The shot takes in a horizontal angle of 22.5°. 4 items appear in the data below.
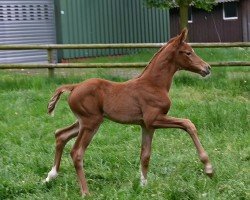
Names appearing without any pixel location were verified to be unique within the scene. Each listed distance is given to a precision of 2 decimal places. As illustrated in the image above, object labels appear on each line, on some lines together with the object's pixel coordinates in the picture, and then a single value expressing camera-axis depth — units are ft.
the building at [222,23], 111.55
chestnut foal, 19.20
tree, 71.10
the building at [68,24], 63.67
